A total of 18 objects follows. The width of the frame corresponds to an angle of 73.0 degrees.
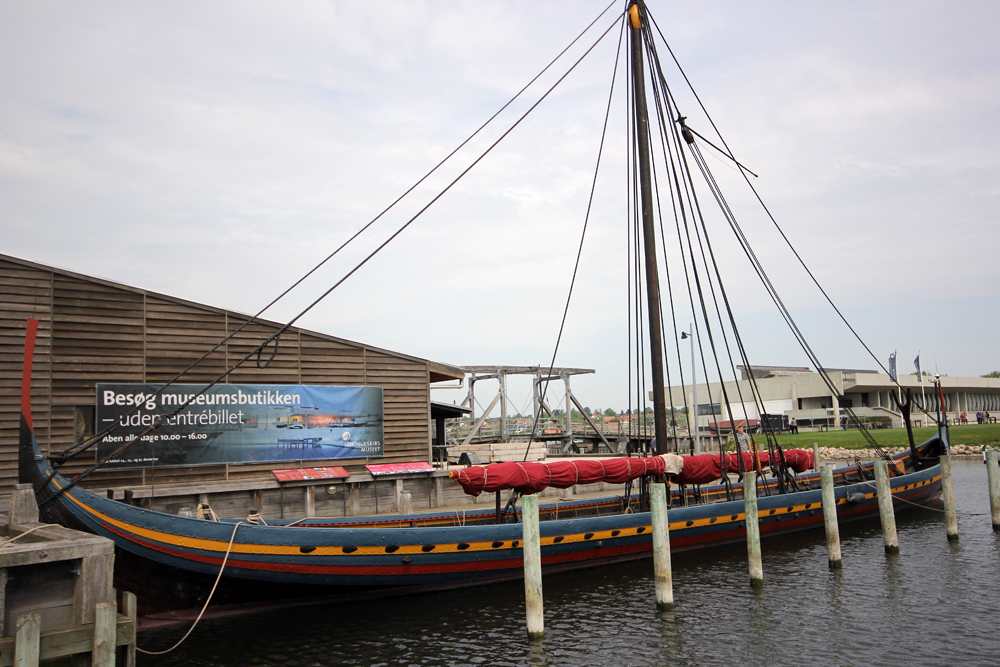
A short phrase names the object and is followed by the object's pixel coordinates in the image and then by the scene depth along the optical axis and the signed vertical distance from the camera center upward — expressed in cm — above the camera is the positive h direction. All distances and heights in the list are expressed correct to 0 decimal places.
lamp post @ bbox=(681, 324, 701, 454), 3212 +144
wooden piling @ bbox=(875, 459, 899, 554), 1816 -282
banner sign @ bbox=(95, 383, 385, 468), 1973 +13
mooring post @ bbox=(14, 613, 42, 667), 768 -231
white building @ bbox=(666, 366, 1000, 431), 6531 +62
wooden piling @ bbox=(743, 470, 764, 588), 1529 -303
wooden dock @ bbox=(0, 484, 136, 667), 801 -204
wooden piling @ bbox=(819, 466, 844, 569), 1684 -303
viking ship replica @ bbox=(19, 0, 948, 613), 1268 -251
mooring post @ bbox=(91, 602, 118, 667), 821 -245
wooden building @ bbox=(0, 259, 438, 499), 1853 +241
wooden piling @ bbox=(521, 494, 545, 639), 1214 -309
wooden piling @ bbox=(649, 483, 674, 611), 1351 -280
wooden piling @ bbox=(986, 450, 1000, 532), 2045 -265
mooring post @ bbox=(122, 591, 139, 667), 888 -236
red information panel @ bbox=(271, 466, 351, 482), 2055 -150
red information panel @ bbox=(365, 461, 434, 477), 2230 -155
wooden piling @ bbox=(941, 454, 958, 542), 1941 -309
